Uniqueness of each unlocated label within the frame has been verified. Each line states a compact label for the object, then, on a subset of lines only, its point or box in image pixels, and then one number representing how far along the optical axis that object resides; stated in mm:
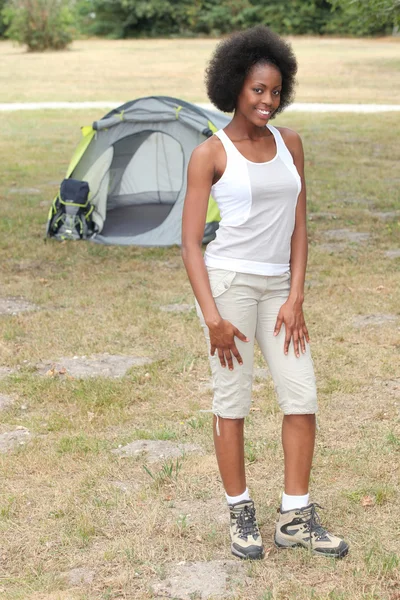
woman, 2848
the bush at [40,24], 34719
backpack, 8055
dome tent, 8109
